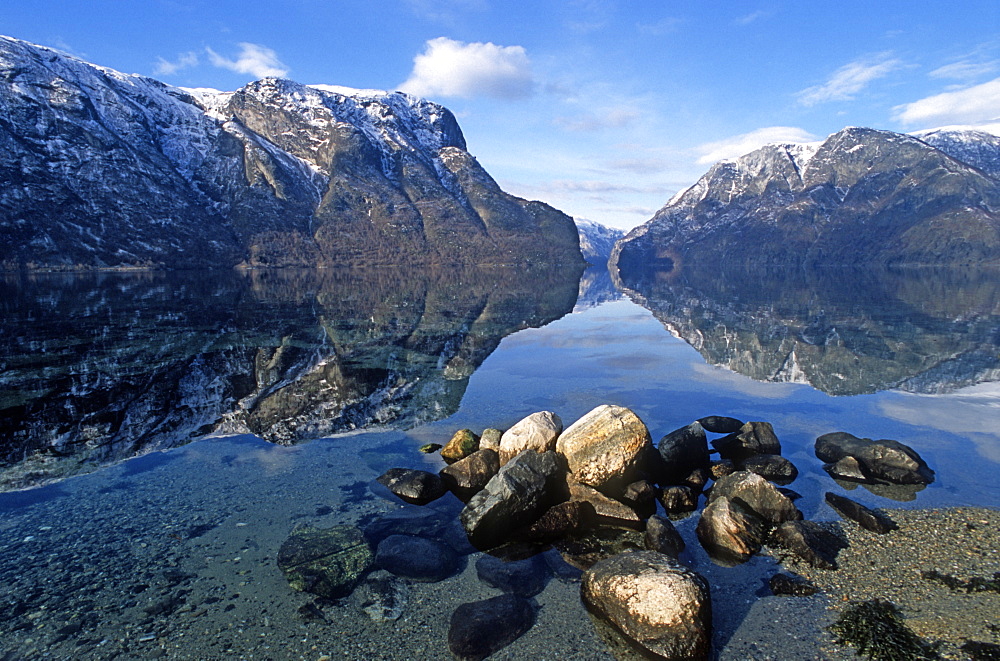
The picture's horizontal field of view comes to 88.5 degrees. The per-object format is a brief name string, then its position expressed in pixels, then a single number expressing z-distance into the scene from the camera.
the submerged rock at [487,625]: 9.80
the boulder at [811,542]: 12.44
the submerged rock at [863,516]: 13.89
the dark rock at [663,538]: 13.19
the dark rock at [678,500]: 15.76
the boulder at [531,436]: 17.88
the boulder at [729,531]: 12.99
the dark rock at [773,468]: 17.67
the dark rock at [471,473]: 17.02
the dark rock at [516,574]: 11.87
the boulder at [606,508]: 14.77
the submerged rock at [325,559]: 11.70
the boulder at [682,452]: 17.69
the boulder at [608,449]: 16.20
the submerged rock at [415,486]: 16.28
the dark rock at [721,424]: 22.17
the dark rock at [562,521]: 14.27
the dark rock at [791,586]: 11.36
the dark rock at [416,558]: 12.29
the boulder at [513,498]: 13.95
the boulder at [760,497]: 14.38
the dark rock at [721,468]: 18.03
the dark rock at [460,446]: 19.47
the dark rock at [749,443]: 19.66
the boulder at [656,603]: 9.62
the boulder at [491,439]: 19.11
